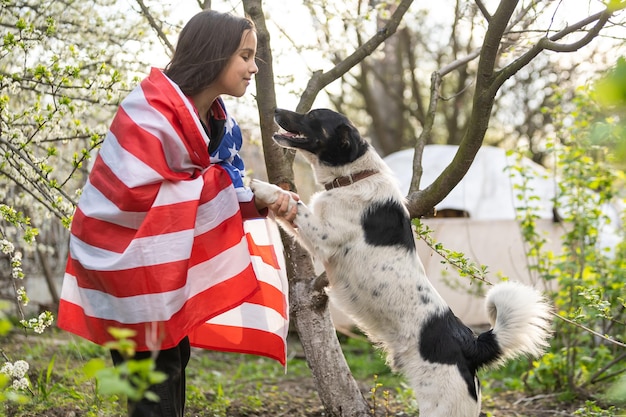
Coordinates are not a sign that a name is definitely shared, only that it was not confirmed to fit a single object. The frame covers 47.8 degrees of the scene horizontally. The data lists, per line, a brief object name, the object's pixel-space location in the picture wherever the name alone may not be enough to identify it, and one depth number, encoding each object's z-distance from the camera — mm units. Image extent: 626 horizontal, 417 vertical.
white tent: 7828
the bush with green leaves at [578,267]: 4773
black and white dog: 2820
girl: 2439
